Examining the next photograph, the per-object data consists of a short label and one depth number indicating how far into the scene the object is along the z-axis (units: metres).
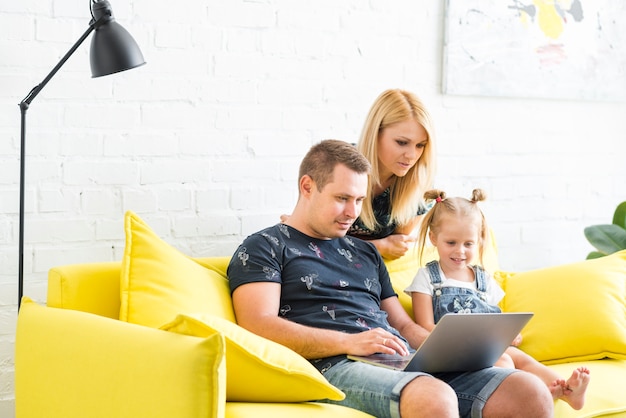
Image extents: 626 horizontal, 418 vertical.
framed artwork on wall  3.36
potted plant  3.43
